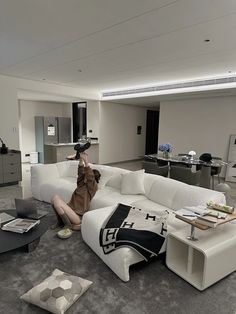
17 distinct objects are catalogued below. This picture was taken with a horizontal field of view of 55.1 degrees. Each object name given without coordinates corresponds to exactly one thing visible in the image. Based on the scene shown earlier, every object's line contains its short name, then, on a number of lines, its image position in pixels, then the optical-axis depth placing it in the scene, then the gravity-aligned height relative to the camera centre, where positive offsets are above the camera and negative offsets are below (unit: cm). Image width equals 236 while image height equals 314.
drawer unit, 523 -107
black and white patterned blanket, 222 -109
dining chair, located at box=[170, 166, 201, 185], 449 -96
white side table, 205 -125
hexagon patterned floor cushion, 176 -139
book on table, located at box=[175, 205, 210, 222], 219 -86
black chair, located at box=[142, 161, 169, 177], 486 -92
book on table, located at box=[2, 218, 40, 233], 241 -112
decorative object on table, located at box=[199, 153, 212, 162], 502 -67
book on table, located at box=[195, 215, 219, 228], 205 -86
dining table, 481 -79
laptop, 273 -104
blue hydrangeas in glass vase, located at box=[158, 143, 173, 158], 546 -55
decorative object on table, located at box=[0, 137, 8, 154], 530 -63
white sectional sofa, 240 -108
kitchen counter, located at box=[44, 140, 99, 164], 725 -93
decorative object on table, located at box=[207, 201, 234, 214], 233 -83
